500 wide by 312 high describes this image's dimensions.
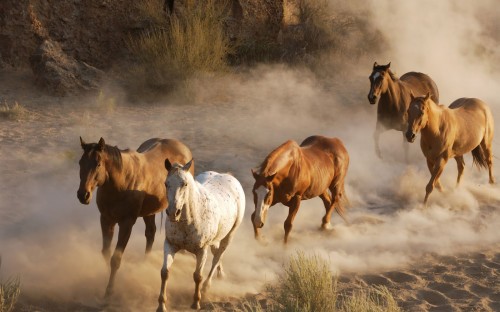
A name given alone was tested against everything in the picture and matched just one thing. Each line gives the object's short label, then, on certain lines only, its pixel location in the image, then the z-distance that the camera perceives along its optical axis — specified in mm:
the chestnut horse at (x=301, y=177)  15320
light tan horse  20266
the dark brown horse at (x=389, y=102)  24094
